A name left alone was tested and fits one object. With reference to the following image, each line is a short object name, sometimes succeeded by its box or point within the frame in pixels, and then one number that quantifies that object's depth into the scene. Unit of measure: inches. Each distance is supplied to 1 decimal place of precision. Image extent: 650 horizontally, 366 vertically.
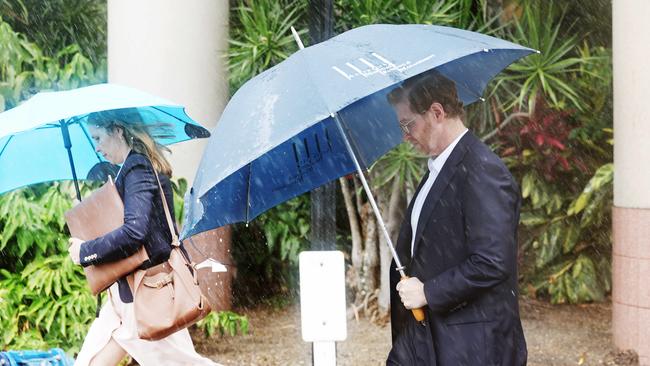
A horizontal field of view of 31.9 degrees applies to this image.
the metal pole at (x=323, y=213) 190.1
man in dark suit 160.9
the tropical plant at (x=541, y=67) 369.4
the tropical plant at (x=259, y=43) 378.6
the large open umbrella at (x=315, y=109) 156.9
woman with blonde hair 209.2
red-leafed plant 393.1
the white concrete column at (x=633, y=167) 318.0
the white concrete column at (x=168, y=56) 365.7
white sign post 176.7
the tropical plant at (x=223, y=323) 338.3
